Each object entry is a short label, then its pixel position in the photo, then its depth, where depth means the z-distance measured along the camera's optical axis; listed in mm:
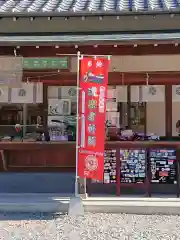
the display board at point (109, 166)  7668
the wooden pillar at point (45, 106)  10156
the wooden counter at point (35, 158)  9641
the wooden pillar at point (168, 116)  10062
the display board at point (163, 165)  7695
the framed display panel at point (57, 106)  10219
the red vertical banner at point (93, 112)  6723
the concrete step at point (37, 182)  8352
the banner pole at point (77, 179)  6801
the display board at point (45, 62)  9102
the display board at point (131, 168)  7648
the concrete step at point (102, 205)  6918
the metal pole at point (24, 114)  10422
